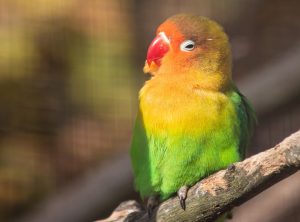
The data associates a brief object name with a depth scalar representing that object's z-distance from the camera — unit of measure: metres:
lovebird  2.54
